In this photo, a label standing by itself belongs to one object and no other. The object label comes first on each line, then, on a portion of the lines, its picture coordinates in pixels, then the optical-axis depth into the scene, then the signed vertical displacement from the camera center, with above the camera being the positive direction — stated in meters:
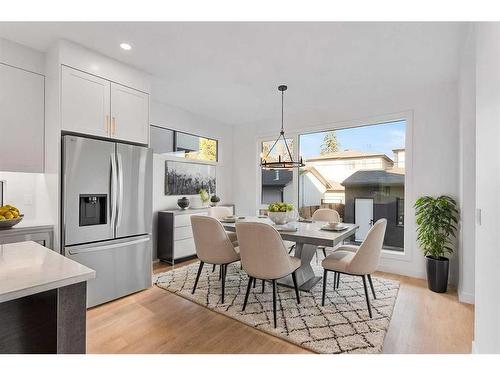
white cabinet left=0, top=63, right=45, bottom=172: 2.46 +0.64
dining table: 2.47 -0.47
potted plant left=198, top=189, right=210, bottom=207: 4.85 -0.16
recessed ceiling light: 2.57 +1.38
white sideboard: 4.03 -0.77
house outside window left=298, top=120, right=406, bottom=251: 3.96 +0.22
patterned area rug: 2.07 -1.18
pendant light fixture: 3.28 +0.30
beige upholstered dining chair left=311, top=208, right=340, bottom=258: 3.79 -0.40
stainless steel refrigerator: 2.52 -0.27
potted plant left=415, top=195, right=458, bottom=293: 3.06 -0.54
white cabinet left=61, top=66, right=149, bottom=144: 2.54 +0.83
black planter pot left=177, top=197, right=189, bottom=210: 4.42 -0.27
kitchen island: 1.08 -0.54
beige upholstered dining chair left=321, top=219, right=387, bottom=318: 2.41 -0.68
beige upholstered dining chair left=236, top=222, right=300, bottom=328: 2.31 -0.58
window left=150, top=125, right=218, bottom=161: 4.33 +0.78
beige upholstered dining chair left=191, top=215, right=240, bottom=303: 2.74 -0.58
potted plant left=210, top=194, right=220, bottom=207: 4.95 -0.24
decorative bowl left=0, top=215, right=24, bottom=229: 2.19 -0.31
